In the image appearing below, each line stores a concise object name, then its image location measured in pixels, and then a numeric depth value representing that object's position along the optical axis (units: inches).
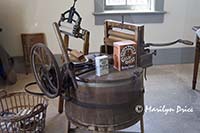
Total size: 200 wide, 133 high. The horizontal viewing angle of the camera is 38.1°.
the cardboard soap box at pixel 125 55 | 69.3
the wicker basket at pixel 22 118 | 79.7
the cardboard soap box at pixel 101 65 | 67.4
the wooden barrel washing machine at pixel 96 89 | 65.6
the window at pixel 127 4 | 142.3
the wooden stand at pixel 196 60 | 109.8
